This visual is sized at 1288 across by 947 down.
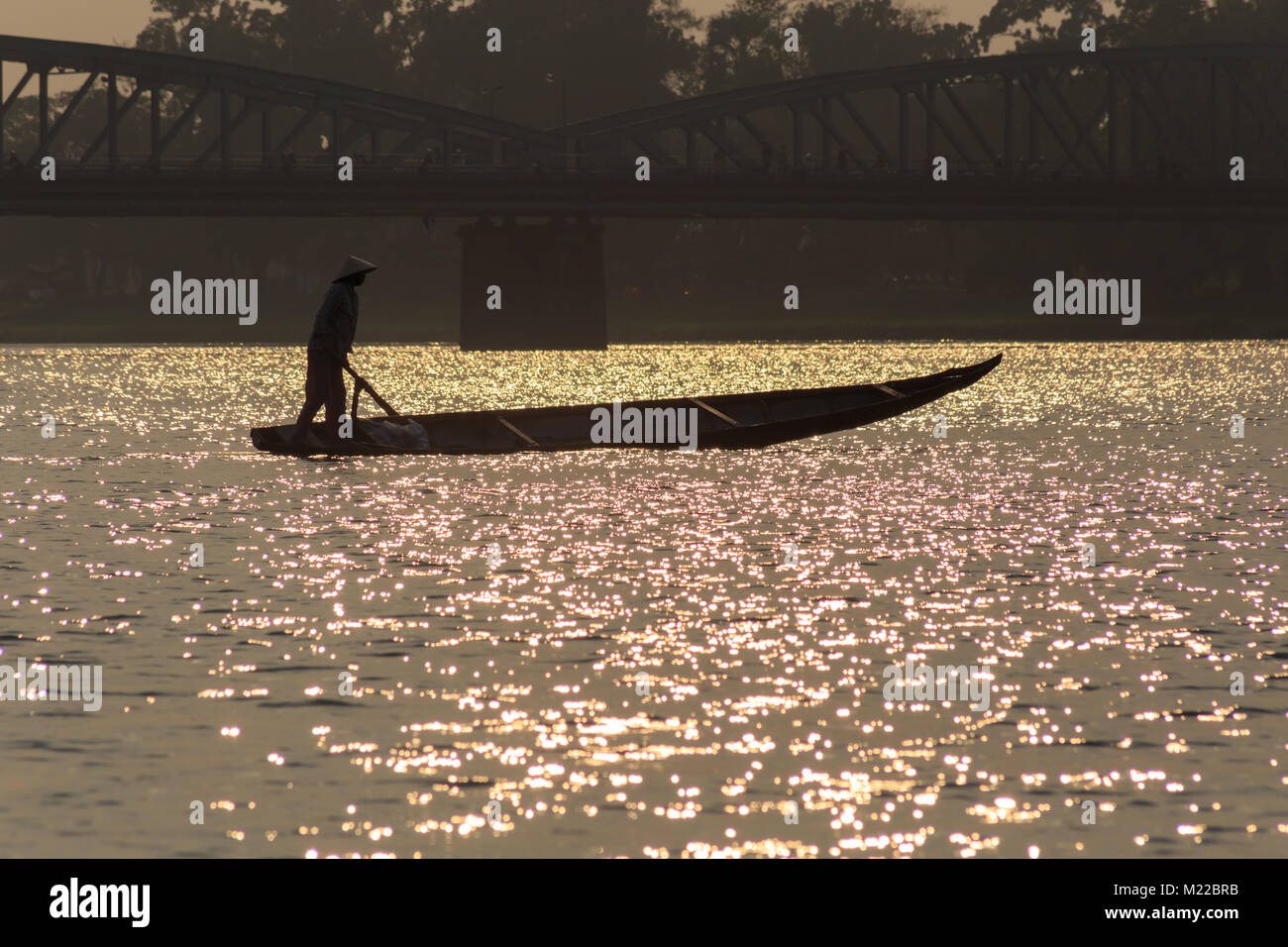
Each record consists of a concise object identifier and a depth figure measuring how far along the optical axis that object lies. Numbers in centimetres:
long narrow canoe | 3584
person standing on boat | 3189
